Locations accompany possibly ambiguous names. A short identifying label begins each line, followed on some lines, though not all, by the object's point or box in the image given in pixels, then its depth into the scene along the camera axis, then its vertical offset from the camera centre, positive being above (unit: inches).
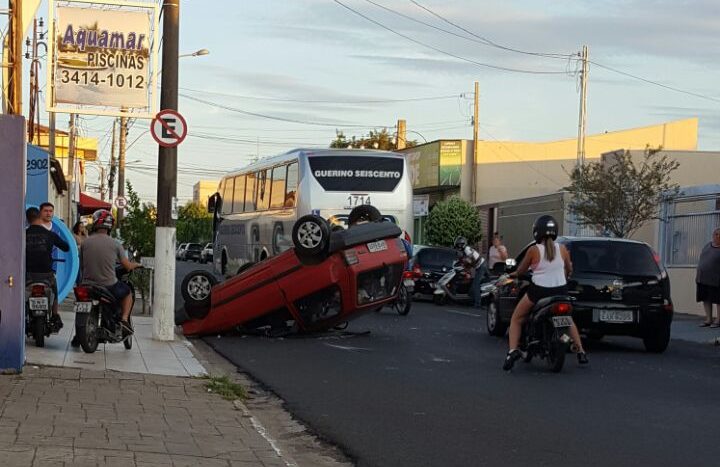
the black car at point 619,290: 628.4 -47.9
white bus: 1060.5 +4.3
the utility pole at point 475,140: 2246.6 +110.4
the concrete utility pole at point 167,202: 650.2 -7.8
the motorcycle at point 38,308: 550.0 -58.6
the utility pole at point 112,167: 3090.6 +53.2
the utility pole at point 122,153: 2496.3 +73.3
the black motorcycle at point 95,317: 542.3 -62.1
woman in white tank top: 522.0 -34.9
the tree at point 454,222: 2122.3 -46.5
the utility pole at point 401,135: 2961.1 +155.0
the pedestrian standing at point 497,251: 1168.8 -54.2
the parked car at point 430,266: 1216.2 -72.9
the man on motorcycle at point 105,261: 558.9 -35.7
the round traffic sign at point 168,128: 651.5 +33.7
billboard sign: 761.0 +86.4
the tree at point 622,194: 1247.5 +8.1
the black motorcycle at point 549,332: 511.2 -59.0
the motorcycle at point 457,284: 1143.6 -85.8
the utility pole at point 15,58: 502.6 +55.2
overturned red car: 673.6 -54.5
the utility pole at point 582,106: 1817.2 +150.0
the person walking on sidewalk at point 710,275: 840.9 -51.8
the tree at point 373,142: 3408.0 +152.4
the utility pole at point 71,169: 1914.4 +29.1
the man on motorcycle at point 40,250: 560.7 -31.7
